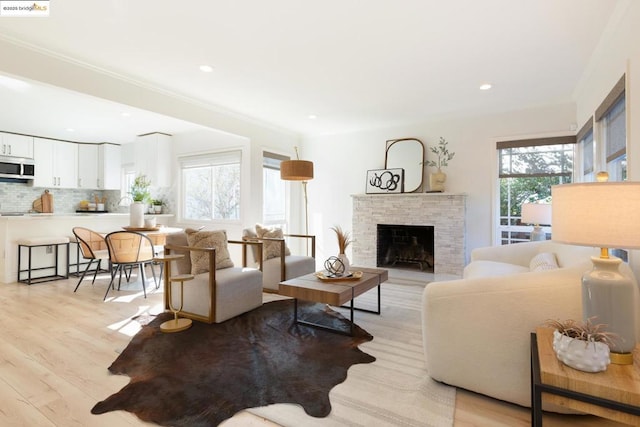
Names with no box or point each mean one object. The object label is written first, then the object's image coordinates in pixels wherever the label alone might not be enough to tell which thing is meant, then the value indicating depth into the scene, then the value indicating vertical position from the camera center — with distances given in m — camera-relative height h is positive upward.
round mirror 5.55 +0.93
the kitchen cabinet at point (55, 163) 6.67 +1.05
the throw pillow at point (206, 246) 3.42 -0.35
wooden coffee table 2.78 -0.66
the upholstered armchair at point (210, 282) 3.24 -0.69
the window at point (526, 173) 4.66 +0.59
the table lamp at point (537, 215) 4.11 -0.02
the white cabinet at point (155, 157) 6.47 +1.12
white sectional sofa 1.82 -0.63
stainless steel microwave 6.14 +0.88
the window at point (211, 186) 5.96 +0.52
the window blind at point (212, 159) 5.85 +1.00
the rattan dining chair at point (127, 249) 4.21 -0.46
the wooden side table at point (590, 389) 1.24 -0.69
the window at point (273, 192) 6.13 +0.41
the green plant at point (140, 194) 5.26 +0.32
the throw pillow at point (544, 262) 2.47 -0.38
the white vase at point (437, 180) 5.23 +0.53
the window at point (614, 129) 2.67 +0.76
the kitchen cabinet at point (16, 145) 6.20 +1.31
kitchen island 4.75 -0.23
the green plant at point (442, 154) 5.39 +0.97
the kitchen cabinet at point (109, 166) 7.31 +1.06
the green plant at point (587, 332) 1.42 -0.52
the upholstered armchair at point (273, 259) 4.36 -0.62
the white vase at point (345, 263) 3.32 -0.49
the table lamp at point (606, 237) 1.36 -0.10
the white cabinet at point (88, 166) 7.29 +1.07
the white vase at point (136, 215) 4.80 -0.02
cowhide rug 1.91 -1.09
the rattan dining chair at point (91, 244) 4.55 -0.43
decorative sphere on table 3.31 -0.53
